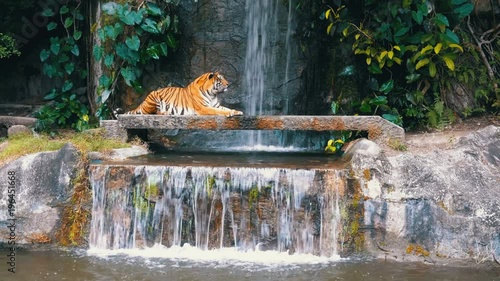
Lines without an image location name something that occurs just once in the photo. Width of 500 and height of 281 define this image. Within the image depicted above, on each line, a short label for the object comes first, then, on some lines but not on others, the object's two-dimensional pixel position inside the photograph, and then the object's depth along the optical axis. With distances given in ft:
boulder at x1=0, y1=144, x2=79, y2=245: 24.45
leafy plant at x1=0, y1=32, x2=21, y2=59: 33.42
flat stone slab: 27.35
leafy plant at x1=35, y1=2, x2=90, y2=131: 35.37
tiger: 29.94
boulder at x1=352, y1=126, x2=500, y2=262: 22.77
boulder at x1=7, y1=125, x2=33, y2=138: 31.68
